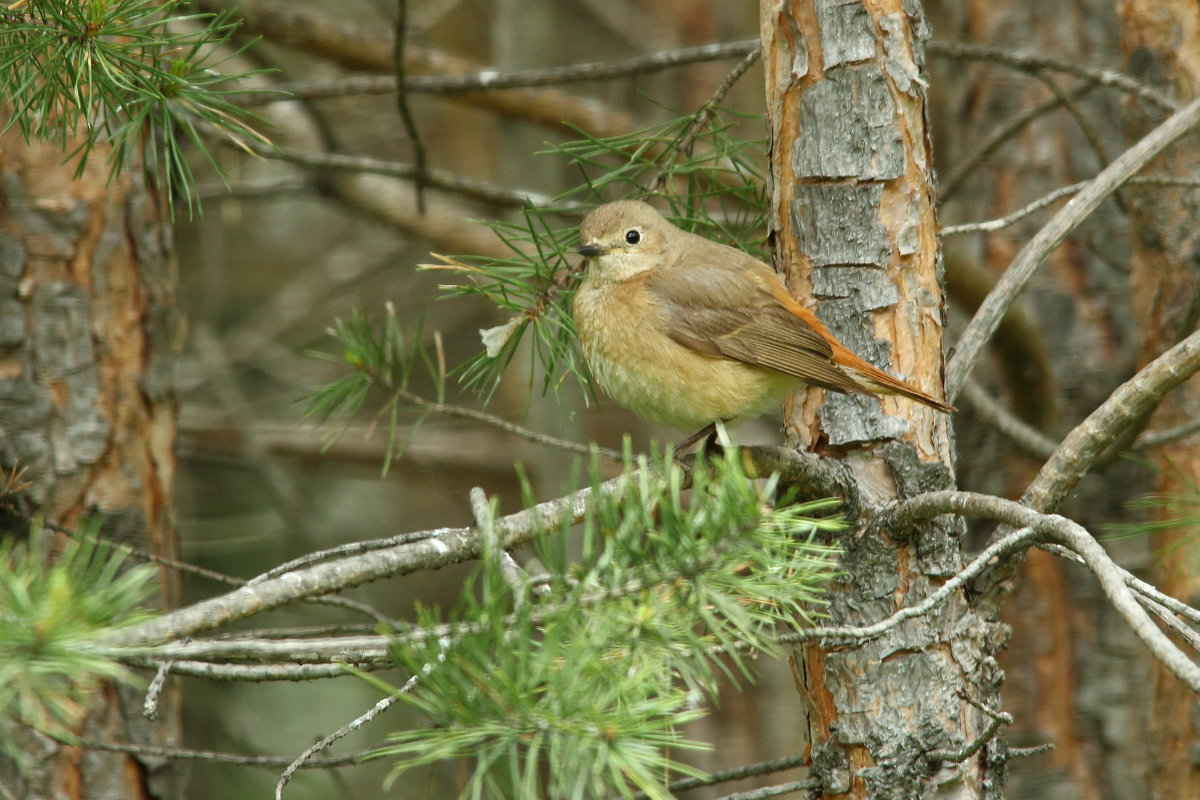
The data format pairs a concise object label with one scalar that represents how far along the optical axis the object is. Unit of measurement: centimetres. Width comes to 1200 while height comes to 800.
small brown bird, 616
